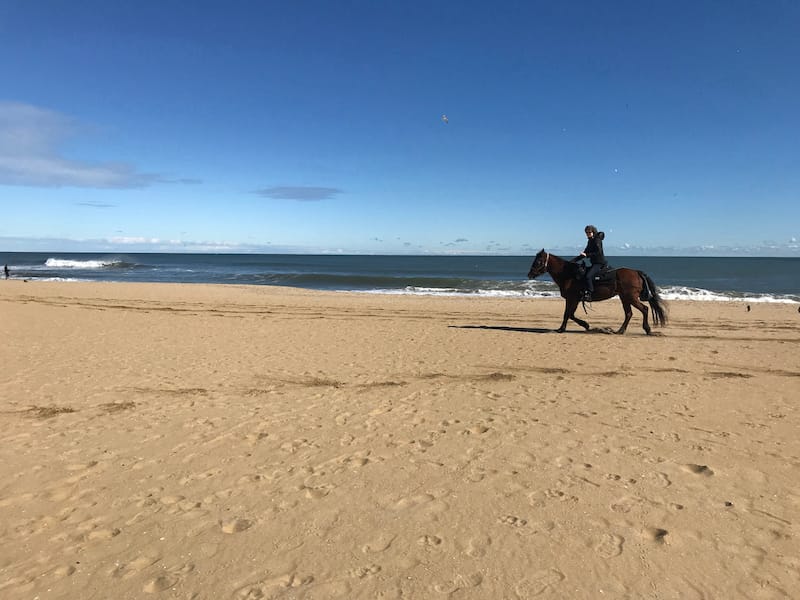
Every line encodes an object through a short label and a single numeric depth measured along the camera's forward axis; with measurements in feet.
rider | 39.81
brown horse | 41.09
